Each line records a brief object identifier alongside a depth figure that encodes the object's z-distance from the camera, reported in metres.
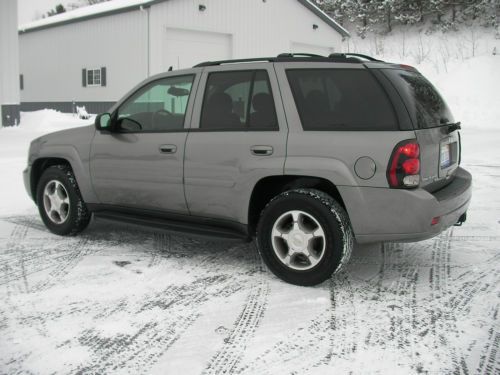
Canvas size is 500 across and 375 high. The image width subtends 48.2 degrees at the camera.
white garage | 21.20
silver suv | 4.05
